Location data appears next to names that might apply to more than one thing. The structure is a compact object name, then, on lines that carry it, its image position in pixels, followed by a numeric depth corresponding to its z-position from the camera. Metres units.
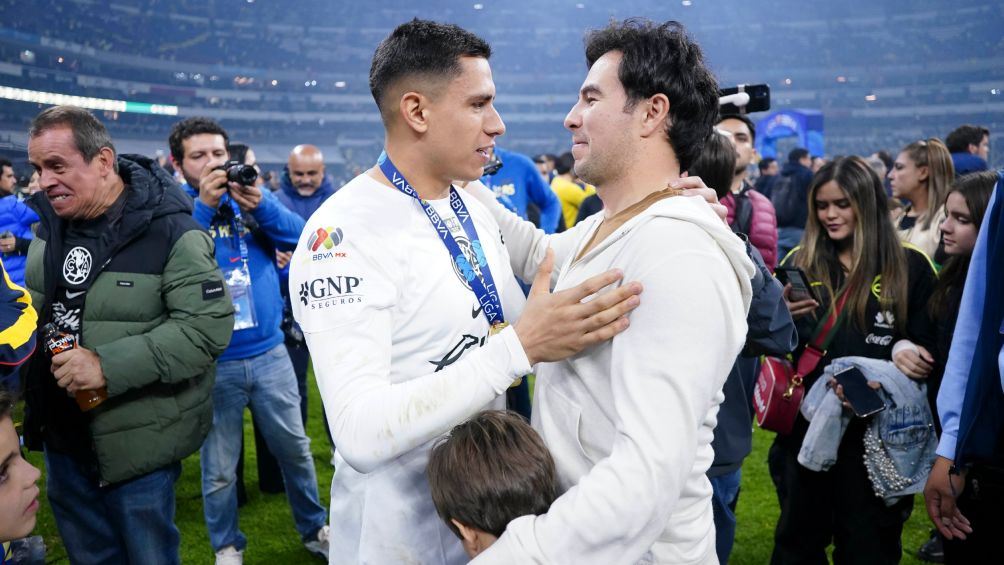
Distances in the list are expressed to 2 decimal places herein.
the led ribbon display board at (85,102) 24.66
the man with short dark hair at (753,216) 3.71
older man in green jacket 2.54
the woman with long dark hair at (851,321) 2.70
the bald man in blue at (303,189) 4.83
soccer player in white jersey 1.38
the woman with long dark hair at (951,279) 2.65
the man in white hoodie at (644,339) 1.23
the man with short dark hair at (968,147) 5.68
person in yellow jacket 7.55
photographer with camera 3.48
